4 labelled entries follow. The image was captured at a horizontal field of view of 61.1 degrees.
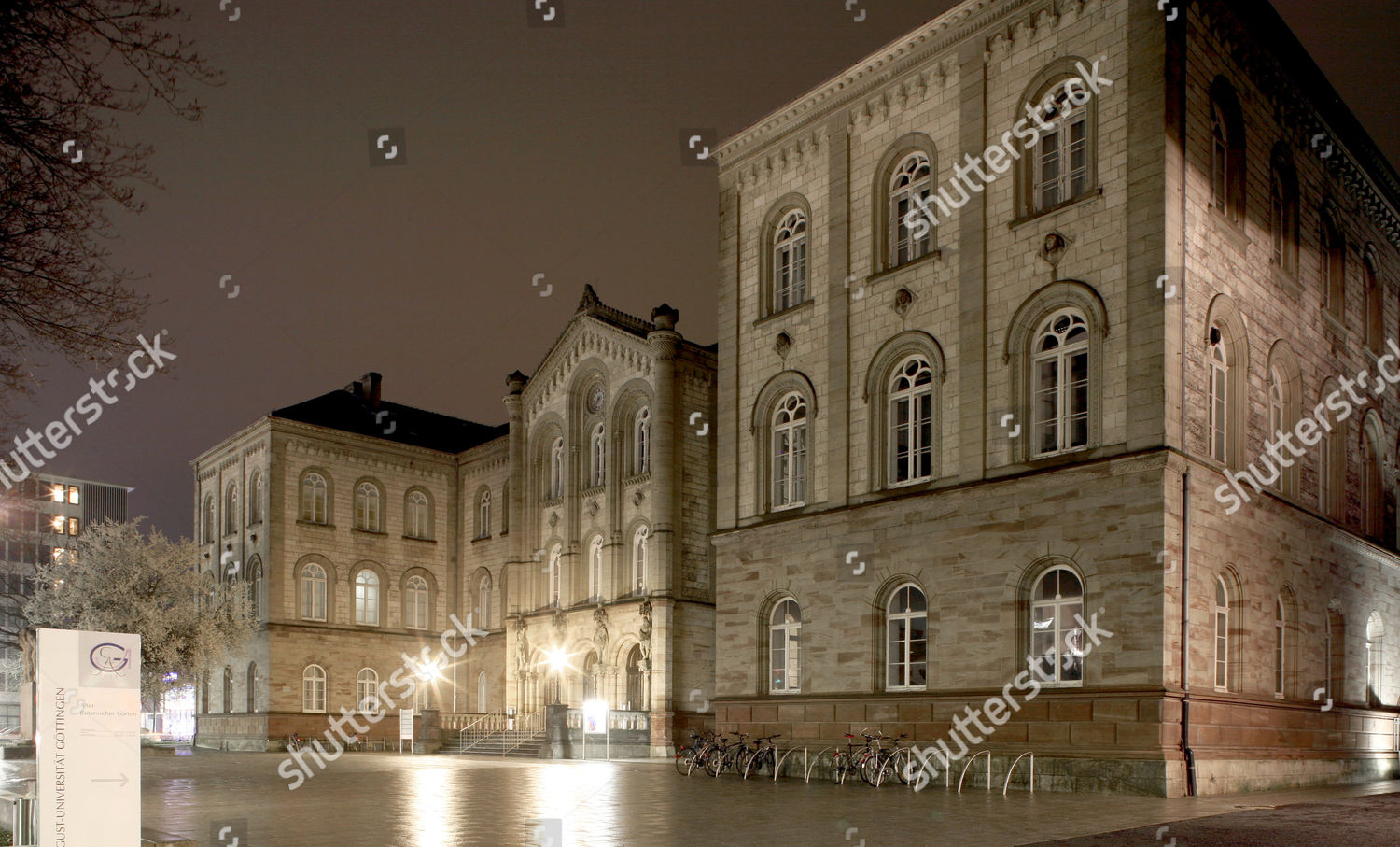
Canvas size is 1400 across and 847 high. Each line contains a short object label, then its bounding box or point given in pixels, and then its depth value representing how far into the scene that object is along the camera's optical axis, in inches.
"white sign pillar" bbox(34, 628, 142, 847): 338.6
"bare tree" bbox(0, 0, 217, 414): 414.0
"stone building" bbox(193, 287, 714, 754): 1568.7
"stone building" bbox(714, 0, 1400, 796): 814.5
